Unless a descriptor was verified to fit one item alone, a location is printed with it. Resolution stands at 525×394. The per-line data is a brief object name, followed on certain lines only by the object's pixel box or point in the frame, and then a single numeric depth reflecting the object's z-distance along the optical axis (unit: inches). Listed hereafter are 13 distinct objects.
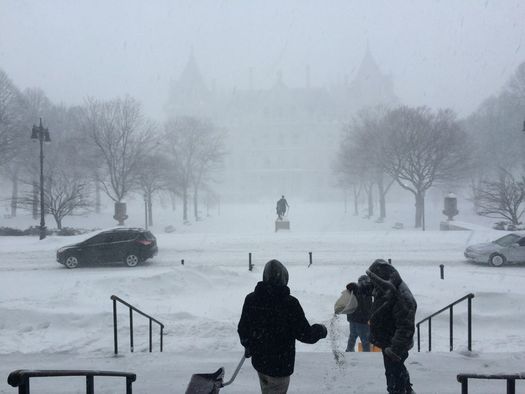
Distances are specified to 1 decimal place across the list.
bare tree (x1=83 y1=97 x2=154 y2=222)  1589.6
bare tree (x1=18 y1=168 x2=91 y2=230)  1413.6
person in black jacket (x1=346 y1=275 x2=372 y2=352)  304.6
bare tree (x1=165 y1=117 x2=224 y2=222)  2054.6
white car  723.4
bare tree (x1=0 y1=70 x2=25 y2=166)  1664.6
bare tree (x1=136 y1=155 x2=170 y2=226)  1647.1
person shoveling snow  170.9
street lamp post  1012.5
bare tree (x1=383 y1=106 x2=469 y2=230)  1560.0
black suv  727.1
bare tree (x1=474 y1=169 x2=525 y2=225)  1272.1
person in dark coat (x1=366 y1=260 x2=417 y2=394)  206.7
